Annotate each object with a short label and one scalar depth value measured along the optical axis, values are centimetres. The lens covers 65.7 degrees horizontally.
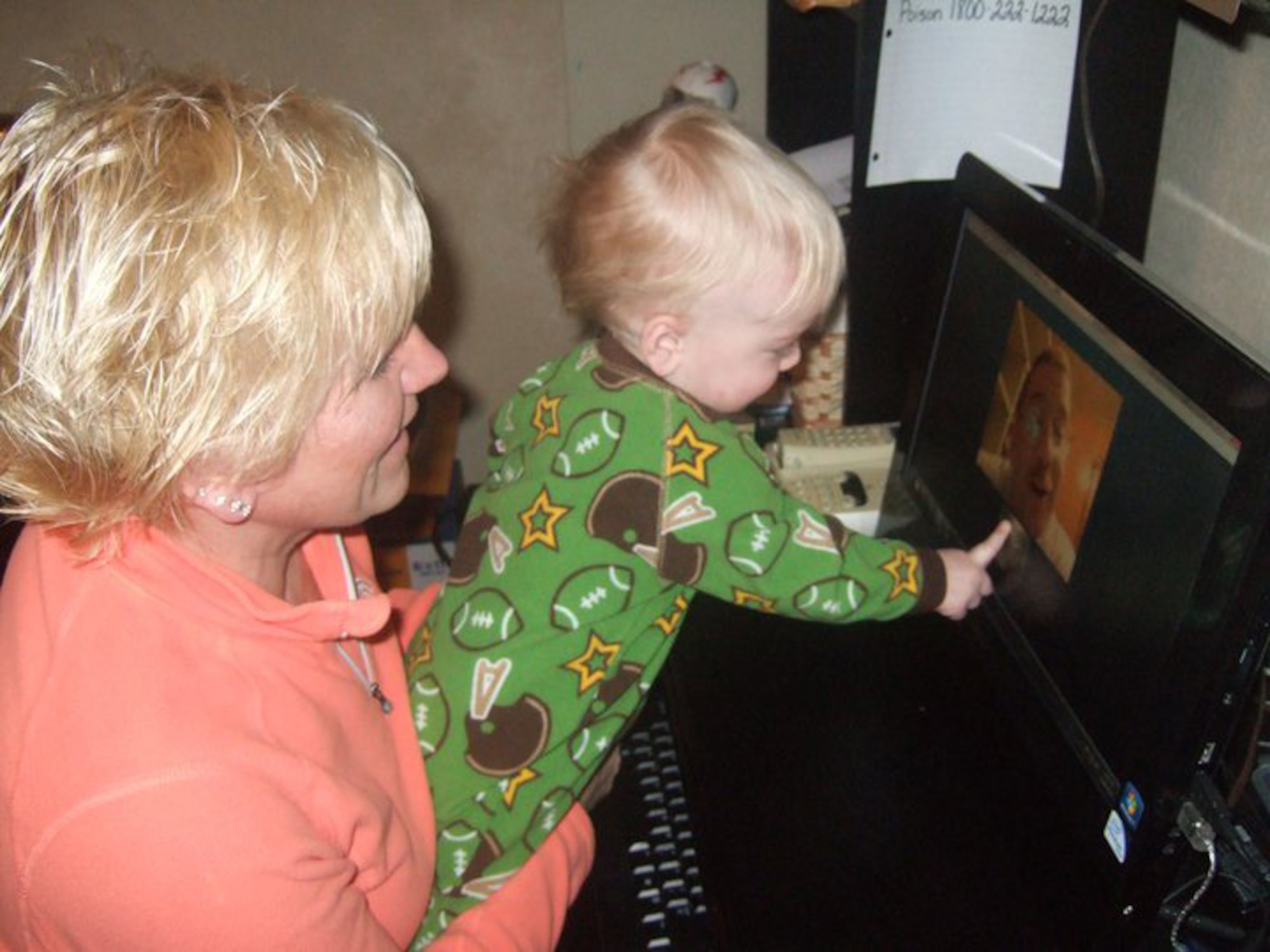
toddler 83
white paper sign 92
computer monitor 51
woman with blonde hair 53
